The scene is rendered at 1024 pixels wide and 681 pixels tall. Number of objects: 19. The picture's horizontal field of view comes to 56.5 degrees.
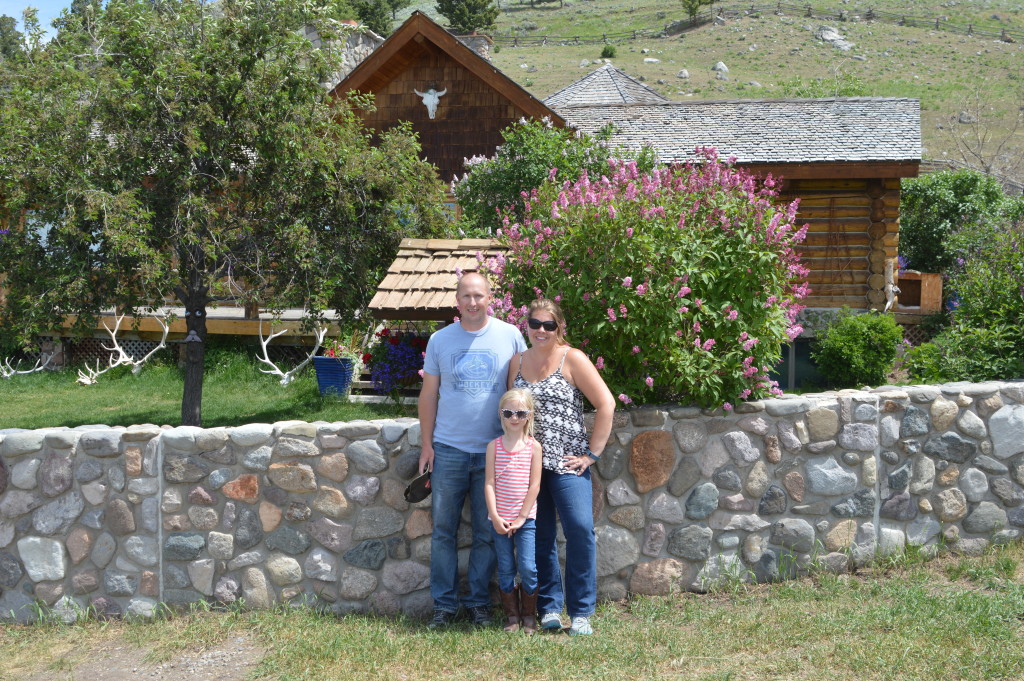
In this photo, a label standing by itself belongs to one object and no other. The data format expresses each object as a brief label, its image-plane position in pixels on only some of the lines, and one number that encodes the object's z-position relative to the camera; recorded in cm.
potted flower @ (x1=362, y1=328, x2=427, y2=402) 1141
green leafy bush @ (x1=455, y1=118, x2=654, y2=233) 1198
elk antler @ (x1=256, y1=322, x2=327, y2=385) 1234
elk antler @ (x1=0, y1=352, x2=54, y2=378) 1429
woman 493
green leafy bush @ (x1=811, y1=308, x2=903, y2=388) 1195
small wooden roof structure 826
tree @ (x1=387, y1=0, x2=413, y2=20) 6981
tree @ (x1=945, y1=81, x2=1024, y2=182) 3847
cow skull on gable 1675
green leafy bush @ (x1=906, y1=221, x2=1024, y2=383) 698
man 500
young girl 479
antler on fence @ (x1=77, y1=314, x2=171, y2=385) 1367
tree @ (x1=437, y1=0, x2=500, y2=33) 5772
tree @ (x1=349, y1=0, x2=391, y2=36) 5141
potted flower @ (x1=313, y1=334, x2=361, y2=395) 1189
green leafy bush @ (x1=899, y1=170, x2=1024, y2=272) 1834
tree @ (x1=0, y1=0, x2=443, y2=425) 913
